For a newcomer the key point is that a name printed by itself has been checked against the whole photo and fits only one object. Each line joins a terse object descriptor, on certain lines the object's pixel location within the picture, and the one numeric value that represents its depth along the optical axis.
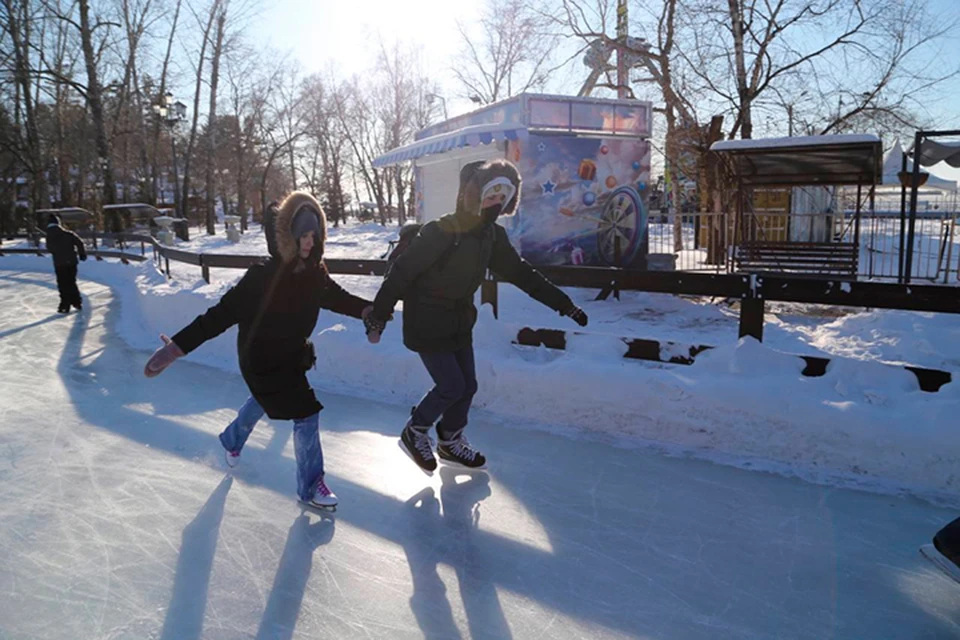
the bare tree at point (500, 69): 27.35
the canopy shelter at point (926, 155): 8.91
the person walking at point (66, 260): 9.54
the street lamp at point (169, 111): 22.75
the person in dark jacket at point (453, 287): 3.11
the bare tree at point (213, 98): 27.62
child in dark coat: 2.90
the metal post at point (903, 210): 9.76
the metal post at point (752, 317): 4.34
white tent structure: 13.75
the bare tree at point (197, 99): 27.53
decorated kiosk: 10.73
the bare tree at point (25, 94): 22.89
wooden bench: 9.85
